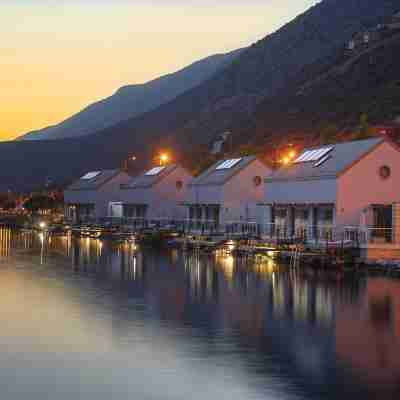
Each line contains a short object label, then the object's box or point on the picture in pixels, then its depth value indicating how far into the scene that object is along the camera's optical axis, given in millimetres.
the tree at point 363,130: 88312
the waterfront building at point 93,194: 105188
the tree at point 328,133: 99325
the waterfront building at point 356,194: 48406
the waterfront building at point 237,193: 71125
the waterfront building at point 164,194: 88188
